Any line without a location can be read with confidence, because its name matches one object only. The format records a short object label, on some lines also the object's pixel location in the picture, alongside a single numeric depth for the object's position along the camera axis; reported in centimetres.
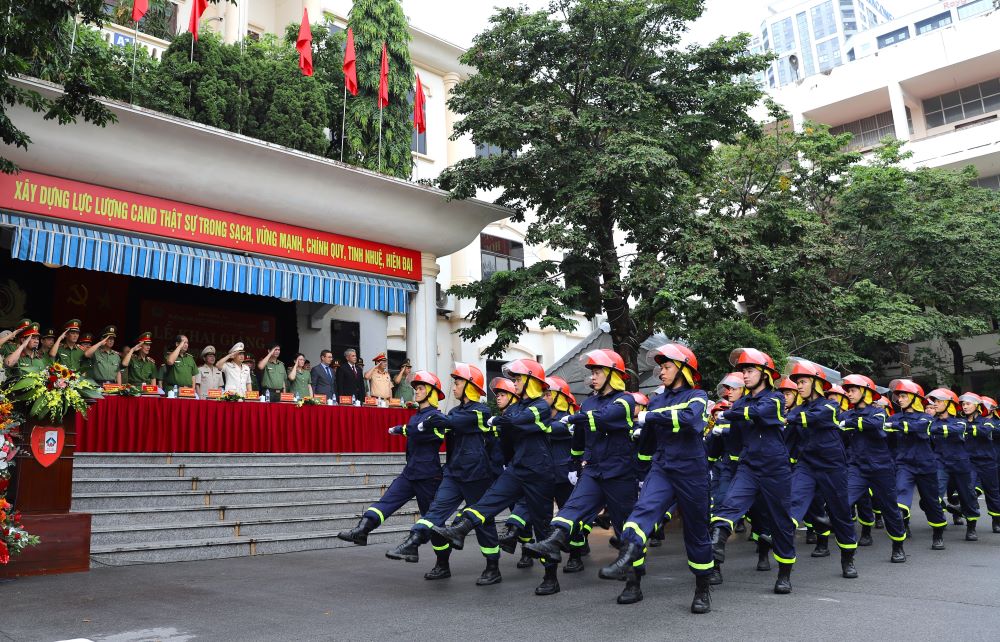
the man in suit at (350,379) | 1495
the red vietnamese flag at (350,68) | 1599
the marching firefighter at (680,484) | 563
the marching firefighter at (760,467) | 651
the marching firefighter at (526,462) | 689
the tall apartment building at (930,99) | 2992
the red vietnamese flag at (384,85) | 1692
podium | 723
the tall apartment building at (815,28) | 10544
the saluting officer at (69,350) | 1145
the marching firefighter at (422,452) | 738
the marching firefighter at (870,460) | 834
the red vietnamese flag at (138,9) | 1271
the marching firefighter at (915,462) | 938
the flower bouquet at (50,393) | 746
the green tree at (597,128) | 1366
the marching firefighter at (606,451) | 649
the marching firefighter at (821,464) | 728
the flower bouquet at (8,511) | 678
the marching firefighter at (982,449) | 1080
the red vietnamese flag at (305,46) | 1507
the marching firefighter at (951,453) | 1000
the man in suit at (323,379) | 1449
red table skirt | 1072
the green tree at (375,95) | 1811
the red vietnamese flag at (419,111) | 1773
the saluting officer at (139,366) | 1270
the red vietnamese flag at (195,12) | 1407
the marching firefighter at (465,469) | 696
